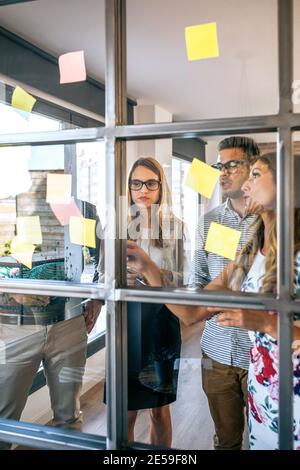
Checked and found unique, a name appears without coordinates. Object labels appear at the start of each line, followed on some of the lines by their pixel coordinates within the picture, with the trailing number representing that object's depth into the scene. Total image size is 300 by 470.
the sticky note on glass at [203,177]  0.98
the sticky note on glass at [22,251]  1.25
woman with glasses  1.02
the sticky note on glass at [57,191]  1.20
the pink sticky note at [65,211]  1.19
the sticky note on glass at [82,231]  1.07
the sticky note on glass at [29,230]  1.24
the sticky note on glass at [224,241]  0.95
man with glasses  1.08
